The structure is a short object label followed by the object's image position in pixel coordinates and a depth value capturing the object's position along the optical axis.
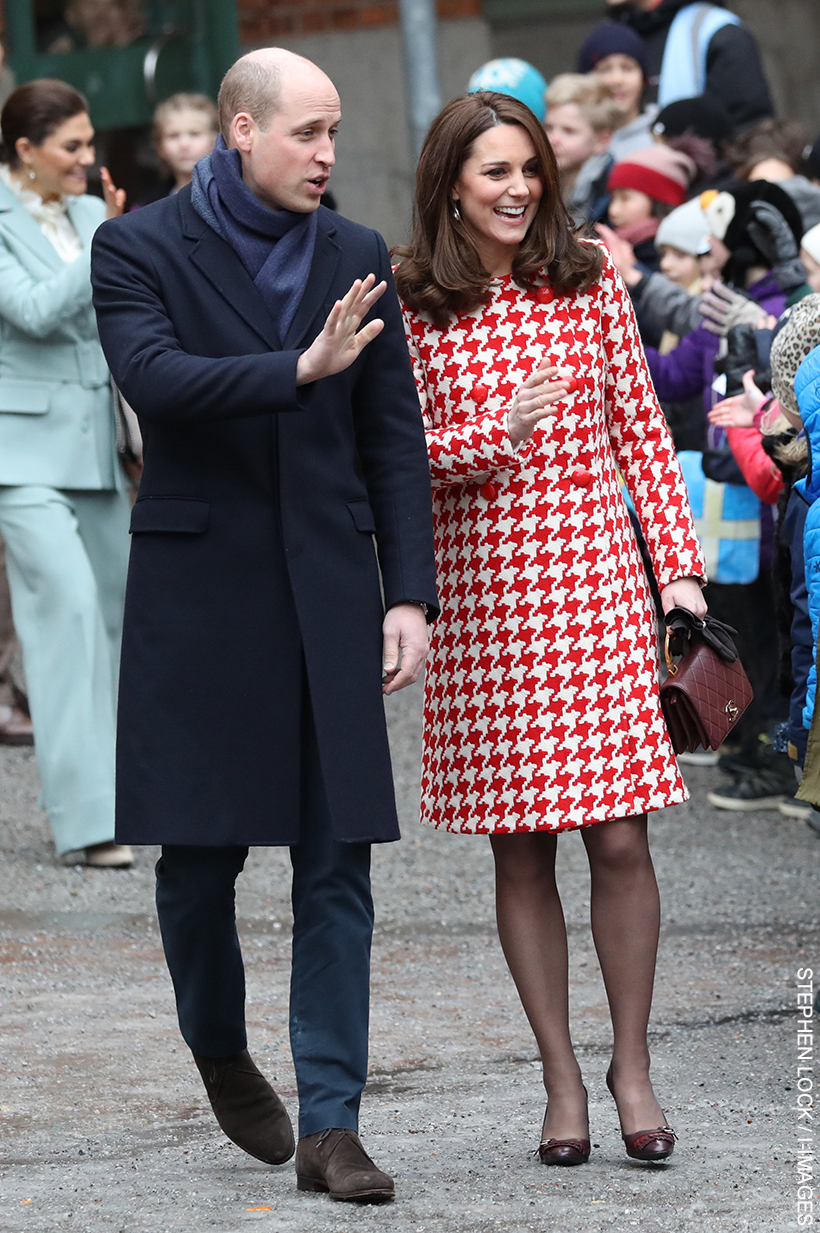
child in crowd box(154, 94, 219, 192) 17.37
